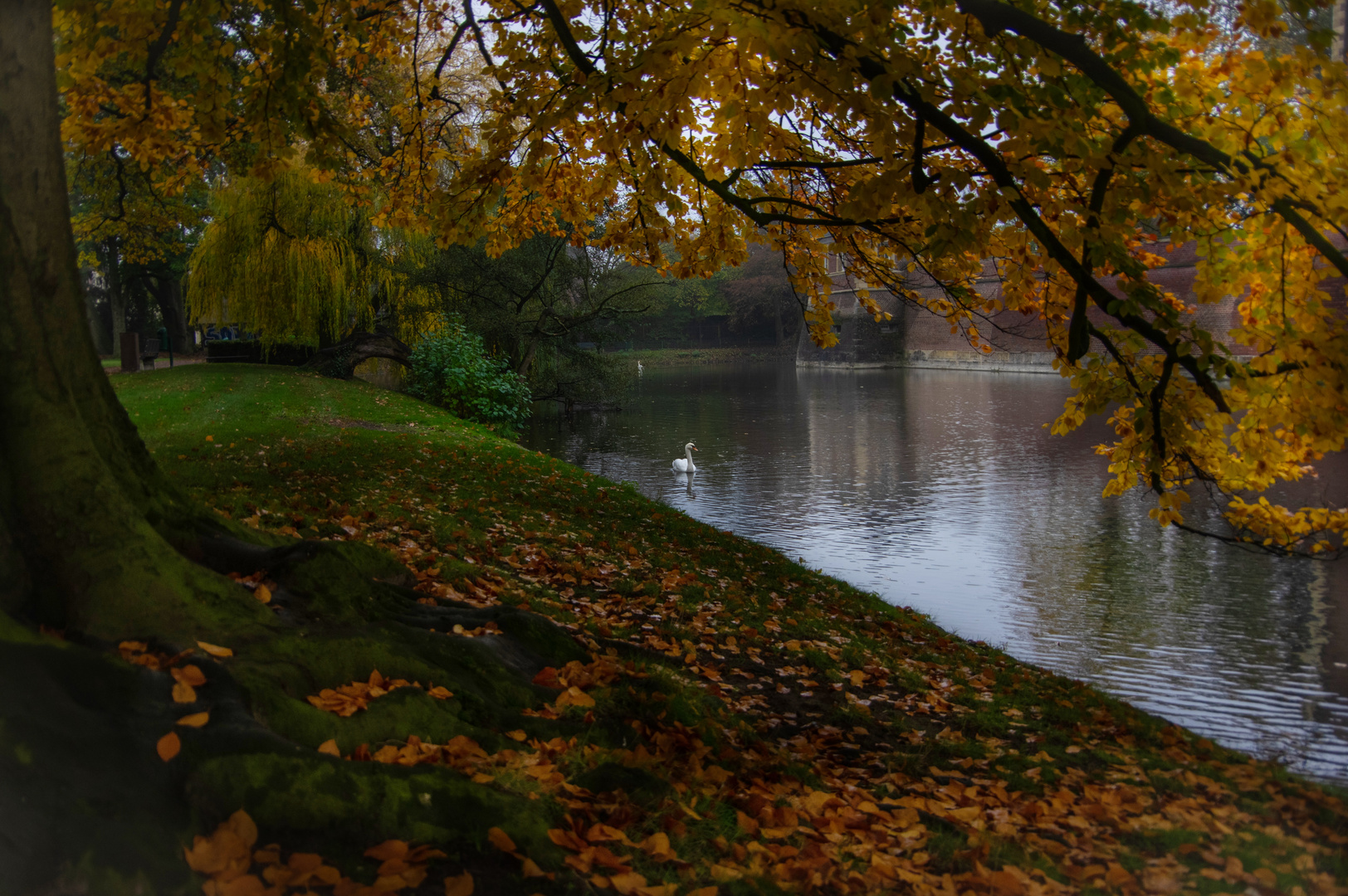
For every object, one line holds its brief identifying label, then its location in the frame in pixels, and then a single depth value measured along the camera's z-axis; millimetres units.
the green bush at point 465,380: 23859
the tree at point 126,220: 12844
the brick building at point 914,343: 54094
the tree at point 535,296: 25484
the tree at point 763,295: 81188
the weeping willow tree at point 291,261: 24109
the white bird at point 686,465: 19422
